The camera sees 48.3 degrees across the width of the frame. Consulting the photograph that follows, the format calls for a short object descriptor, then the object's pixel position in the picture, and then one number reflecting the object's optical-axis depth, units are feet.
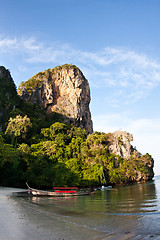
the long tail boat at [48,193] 64.85
